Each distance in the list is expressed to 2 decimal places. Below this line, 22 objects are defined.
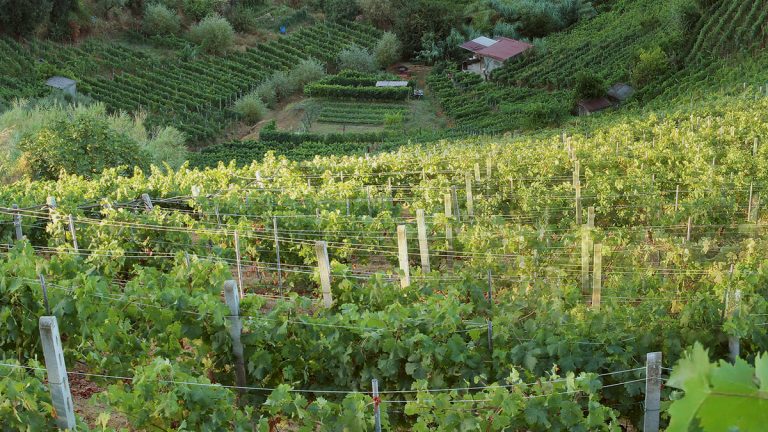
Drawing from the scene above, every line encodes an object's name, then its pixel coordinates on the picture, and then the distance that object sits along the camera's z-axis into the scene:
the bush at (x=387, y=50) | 49.75
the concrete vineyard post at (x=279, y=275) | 9.57
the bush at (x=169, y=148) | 25.92
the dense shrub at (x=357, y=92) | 44.16
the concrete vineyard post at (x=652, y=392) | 5.04
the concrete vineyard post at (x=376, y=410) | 5.05
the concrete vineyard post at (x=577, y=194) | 12.16
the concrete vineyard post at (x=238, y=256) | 9.09
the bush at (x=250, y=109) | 42.59
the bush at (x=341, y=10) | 54.94
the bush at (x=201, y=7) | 53.34
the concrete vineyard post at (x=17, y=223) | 11.22
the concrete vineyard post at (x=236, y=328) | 6.60
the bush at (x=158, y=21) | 50.31
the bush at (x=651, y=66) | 38.09
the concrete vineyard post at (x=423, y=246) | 9.51
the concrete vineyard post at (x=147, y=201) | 12.45
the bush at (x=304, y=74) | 46.59
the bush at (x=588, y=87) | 38.78
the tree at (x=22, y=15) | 42.69
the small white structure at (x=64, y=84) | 40.19
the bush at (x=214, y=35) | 49.38
